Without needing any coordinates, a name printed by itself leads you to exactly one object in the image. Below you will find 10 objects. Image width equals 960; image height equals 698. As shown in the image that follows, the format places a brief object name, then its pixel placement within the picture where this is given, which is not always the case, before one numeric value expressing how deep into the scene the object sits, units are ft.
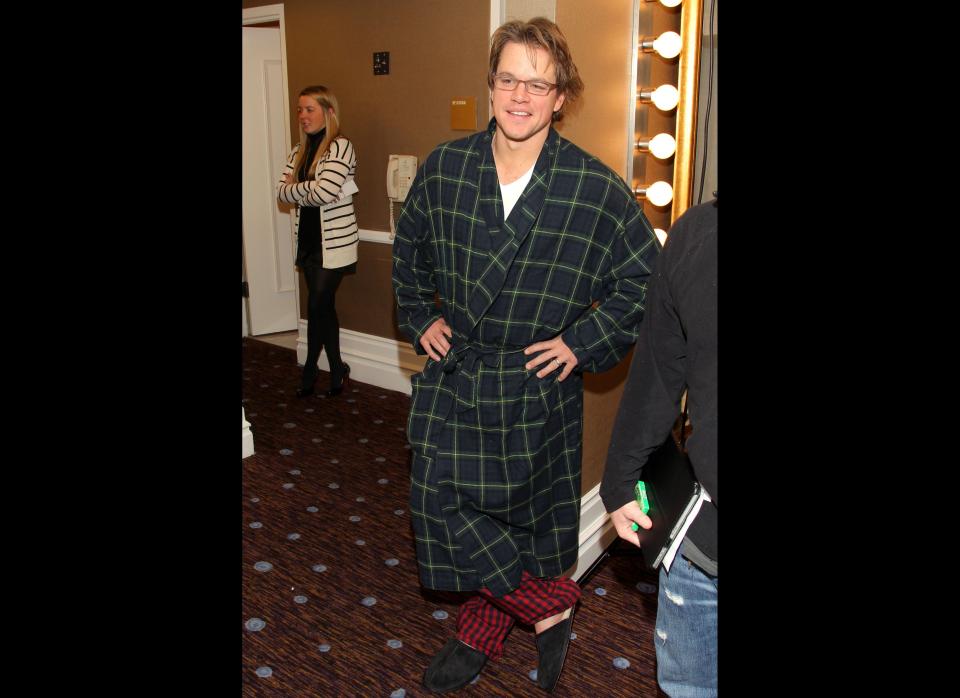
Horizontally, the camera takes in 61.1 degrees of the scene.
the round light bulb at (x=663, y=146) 7.68
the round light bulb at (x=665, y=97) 7.56
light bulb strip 7.36
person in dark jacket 3.87
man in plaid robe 6.20
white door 17.04
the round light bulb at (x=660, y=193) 7.76
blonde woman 13.34
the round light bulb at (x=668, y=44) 7.44
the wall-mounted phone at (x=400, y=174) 13.70
